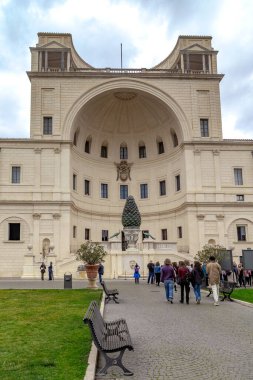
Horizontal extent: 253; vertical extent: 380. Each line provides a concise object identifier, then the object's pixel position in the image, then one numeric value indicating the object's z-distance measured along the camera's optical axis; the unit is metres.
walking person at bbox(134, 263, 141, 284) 28.67
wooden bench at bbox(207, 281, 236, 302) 17.48
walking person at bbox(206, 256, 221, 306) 16.27
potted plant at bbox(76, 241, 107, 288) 23.11
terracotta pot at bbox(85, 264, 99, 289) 23.06
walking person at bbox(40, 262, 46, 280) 33.41
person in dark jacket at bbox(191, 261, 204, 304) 16.59
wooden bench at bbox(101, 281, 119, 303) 16.93
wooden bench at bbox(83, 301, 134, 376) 6.60
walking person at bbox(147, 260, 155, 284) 27.95
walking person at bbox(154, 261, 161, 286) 26.55
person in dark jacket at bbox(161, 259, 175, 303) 16.92
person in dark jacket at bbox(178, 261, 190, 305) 16.86
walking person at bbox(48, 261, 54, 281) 33.36
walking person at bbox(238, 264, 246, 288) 25.77
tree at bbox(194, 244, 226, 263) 25.28
